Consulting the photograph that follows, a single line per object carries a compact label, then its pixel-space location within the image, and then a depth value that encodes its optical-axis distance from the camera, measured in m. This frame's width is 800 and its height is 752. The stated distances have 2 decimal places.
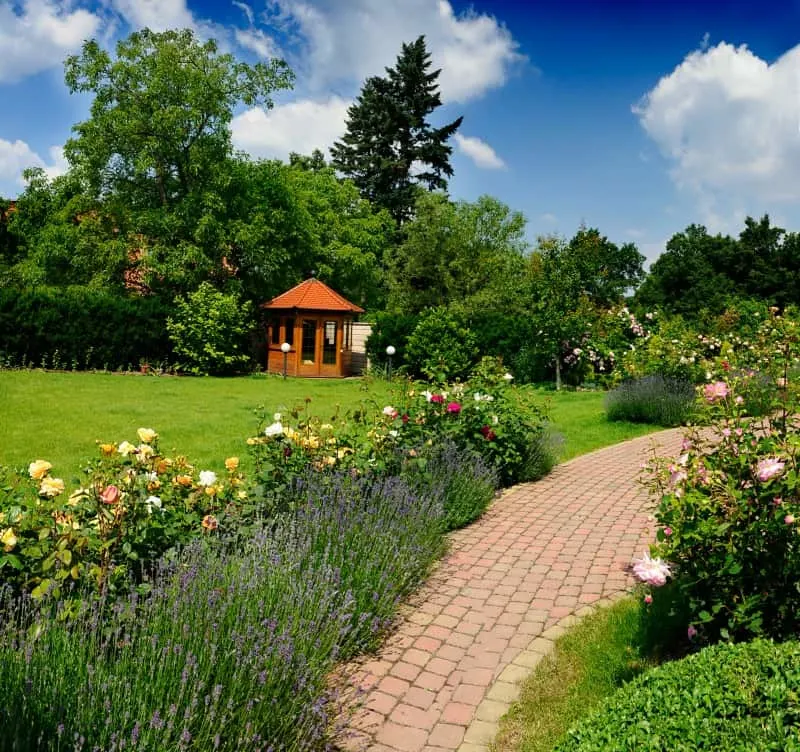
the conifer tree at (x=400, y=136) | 36.09
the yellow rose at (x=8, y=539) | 2.56
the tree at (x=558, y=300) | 15.77
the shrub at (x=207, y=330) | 18.92
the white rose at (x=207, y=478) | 3.39
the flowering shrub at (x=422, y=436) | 4.50
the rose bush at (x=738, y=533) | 2.74
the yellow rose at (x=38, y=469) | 2.85
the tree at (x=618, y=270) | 47.00
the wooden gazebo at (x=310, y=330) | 20.70
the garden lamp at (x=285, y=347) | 18.75
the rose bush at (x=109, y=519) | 2.62
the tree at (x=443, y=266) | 28.16
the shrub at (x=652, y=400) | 10.39
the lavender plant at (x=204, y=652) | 1.80
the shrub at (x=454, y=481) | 4.99
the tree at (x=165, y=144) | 19.75
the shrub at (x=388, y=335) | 20.16
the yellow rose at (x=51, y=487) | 2.82
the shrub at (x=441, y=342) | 18.03
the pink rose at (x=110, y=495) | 2.72
